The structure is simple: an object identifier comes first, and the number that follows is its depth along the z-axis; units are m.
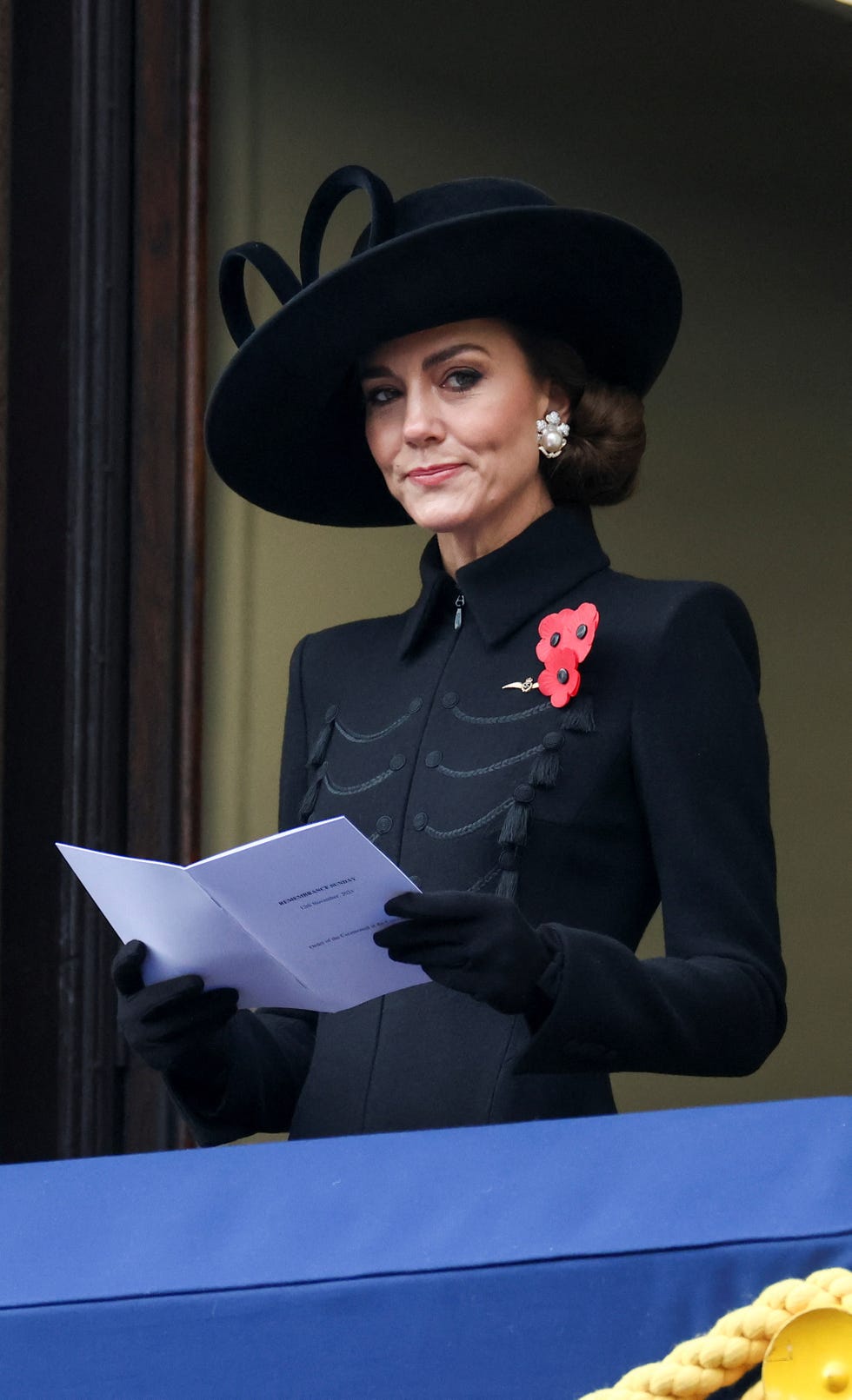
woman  6.96
